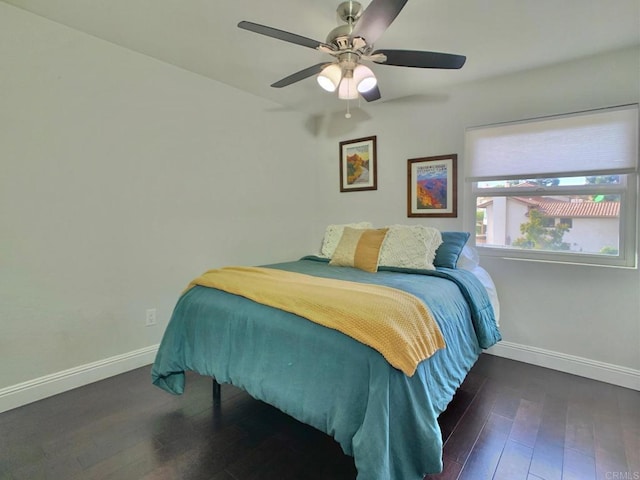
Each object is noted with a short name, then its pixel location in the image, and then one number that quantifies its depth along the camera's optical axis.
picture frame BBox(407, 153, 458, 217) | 3.07
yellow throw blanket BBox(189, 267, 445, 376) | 1.29
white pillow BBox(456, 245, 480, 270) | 2.61
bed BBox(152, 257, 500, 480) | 1.24
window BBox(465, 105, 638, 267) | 2.34
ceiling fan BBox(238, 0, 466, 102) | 1.56
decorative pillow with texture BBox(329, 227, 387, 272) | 2.54
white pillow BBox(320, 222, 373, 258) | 2.98
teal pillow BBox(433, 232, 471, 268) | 2.52
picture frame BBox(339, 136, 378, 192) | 3.58
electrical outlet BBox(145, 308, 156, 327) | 2.65
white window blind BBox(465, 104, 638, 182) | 2.32
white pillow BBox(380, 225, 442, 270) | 2.47
